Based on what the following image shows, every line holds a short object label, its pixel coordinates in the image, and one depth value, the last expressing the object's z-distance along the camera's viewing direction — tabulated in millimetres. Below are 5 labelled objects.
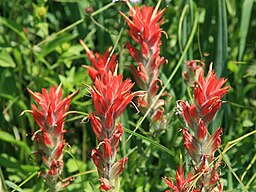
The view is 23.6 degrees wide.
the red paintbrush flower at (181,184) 1445
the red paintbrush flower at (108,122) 1433
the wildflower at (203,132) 1485
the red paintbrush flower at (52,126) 1517
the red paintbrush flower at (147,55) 1725
